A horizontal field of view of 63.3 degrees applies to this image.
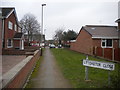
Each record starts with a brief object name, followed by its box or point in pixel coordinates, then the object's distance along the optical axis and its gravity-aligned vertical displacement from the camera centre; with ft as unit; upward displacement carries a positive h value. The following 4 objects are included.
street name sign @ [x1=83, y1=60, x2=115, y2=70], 12.95 -2.91
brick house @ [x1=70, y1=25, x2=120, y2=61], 42.91 +2.37
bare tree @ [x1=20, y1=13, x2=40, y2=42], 101.24 +19.60
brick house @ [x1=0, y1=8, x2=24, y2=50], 46.63 +6.55
